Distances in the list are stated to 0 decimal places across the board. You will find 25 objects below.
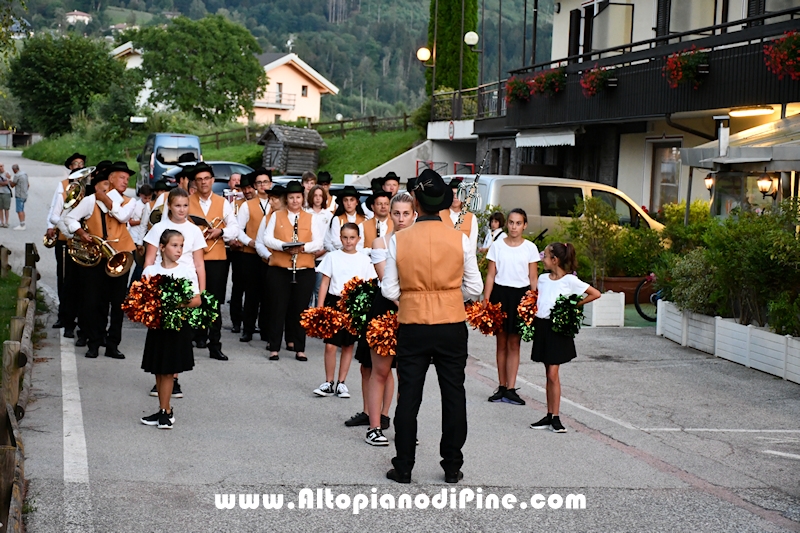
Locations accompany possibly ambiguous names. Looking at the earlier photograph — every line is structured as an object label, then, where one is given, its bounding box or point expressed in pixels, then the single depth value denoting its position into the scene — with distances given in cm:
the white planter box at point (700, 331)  1351
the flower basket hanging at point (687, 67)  2114
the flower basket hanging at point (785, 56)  1783
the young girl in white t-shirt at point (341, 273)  1016
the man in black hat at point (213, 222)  1212
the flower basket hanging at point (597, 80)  2461
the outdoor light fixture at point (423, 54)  4141
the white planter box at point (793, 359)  1165
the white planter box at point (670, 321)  1427
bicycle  1633
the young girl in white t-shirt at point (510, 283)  1016
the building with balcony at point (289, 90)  9422
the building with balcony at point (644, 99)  2030
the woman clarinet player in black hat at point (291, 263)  1226
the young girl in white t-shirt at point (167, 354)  888
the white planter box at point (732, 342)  1265
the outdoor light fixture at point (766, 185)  1777
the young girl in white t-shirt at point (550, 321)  907
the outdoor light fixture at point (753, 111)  2023
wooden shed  4678
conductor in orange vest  721
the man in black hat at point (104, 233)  1191
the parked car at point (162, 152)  3412
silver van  1839
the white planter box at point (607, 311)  1548
